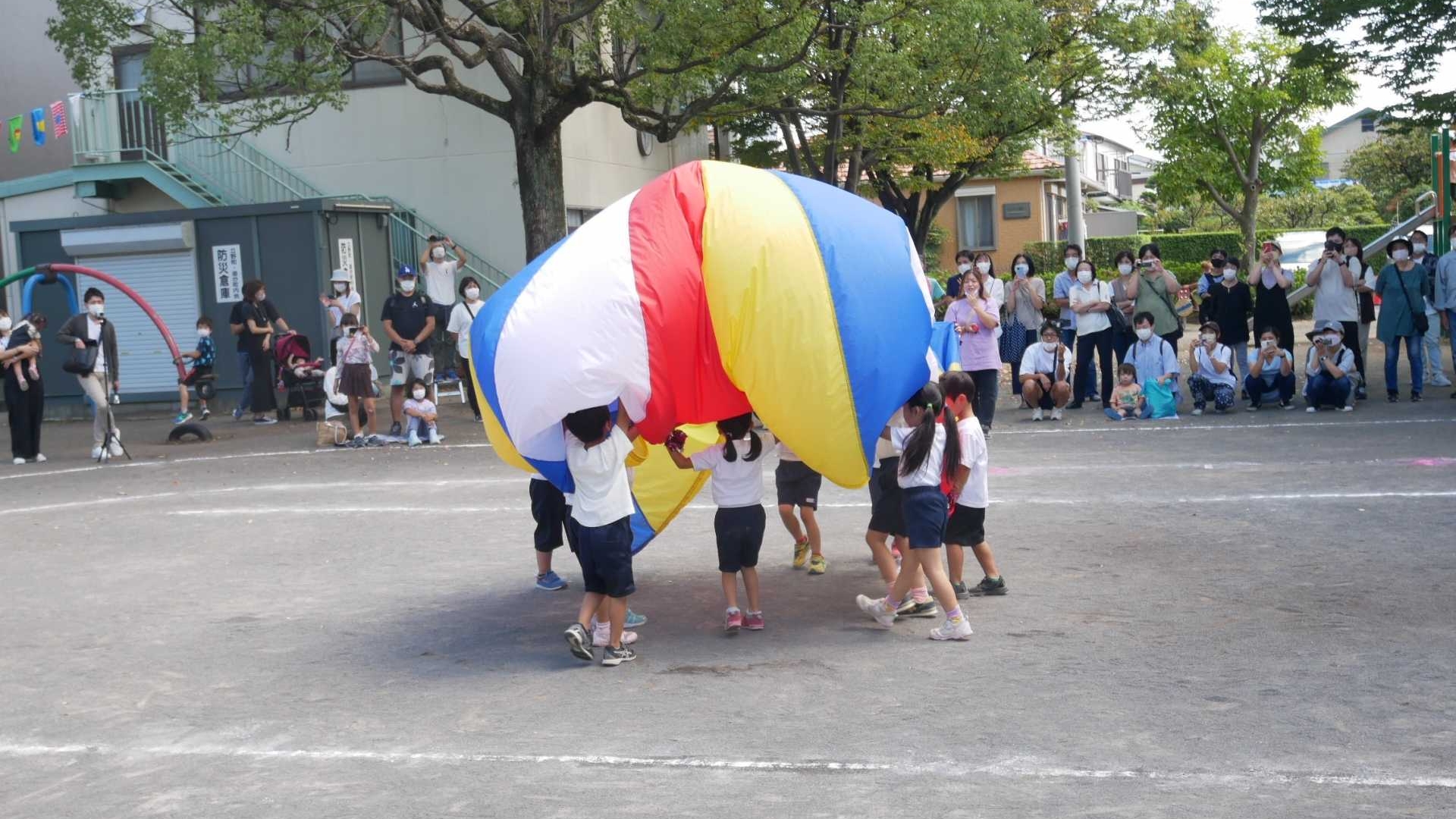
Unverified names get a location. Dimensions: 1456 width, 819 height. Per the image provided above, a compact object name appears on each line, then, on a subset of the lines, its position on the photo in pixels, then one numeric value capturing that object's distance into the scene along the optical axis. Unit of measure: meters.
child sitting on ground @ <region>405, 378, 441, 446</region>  16.89
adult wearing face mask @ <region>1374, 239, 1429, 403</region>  16.19
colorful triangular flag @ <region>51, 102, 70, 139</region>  24.97
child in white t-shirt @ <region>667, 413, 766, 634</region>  7.72
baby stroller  19.81
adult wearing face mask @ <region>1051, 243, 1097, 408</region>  17.66
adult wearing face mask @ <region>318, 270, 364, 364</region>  19.70
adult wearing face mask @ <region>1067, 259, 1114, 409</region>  17.03
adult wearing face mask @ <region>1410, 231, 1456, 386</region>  16.69
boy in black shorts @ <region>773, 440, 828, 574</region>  9.03
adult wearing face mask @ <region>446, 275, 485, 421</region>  16.64
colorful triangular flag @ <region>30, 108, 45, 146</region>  25.77
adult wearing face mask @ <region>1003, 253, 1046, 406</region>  17.34
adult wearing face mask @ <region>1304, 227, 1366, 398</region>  16.52
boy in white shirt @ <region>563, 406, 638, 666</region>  7.22
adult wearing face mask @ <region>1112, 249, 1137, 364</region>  17.08
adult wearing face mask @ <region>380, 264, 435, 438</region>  17.33
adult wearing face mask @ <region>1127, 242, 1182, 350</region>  16.94
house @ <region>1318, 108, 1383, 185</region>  98.56
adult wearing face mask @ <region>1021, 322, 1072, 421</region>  16.66
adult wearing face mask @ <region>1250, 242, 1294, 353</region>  16.80
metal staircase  24.98
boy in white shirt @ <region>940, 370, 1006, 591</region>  7.80
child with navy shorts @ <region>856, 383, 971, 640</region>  7.44
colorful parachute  7.20
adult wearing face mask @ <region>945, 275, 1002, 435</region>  14.29
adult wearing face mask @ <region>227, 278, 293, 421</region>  20.14
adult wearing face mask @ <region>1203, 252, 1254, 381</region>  16.89
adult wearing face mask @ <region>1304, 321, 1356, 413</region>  15.74
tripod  17.00
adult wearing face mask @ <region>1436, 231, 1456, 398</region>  16.27
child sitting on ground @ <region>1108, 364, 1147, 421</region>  16.38
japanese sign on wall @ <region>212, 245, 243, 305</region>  22.38
